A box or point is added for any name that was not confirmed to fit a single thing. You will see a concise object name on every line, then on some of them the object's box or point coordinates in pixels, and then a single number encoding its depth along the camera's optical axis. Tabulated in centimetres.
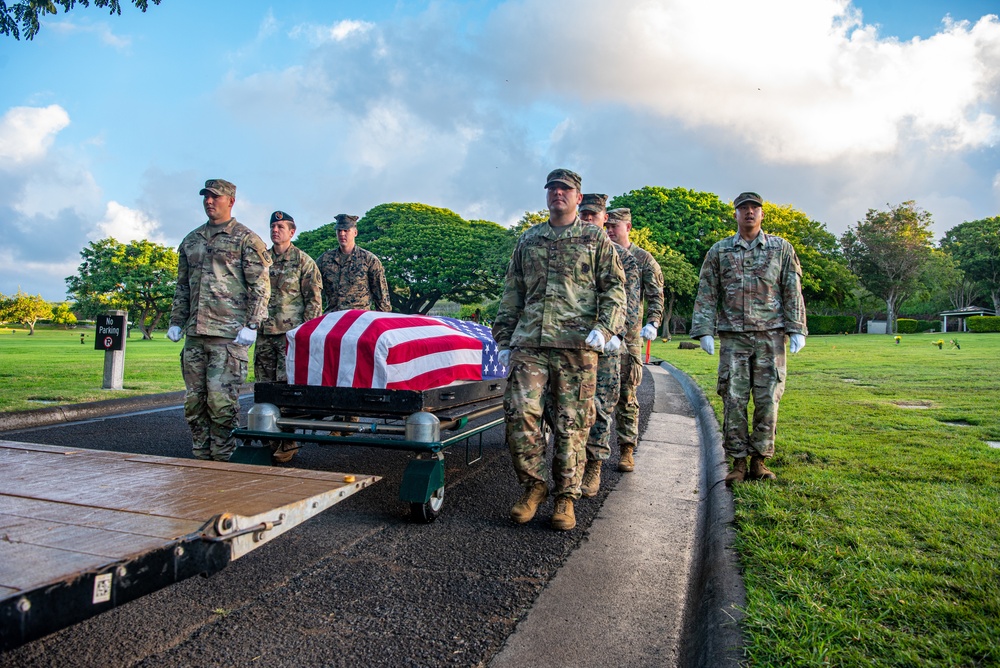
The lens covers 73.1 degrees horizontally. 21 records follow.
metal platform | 147
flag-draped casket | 449
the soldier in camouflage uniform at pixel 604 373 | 490
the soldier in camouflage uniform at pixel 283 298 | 657
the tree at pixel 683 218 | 4541
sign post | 1053
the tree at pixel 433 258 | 4728
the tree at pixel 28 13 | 814
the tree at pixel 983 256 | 5941
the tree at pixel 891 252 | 5359
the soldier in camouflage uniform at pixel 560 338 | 407
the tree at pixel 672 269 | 3875
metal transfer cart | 394
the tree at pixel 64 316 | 7719
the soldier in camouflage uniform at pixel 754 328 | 482
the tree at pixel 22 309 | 6369
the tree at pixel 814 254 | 4716
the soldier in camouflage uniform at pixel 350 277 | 751
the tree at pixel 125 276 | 4881
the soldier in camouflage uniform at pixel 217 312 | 527
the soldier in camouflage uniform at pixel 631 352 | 577
